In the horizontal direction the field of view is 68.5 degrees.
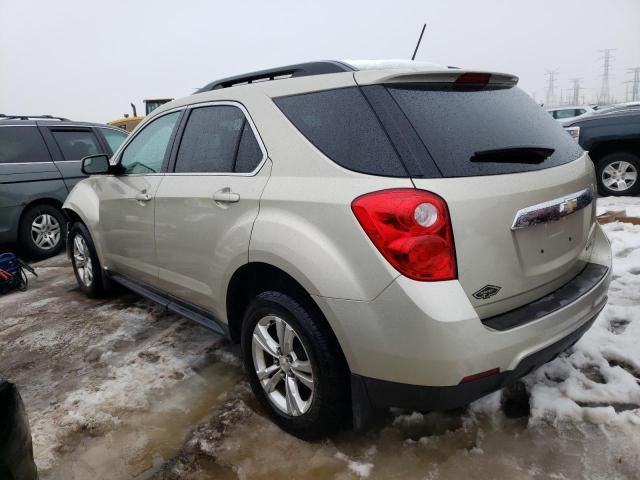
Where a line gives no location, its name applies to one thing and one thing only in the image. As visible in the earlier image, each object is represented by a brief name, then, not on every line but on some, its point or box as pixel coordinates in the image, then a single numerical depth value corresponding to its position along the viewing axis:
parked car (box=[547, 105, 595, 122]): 18.58
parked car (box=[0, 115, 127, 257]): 5.79
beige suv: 1.72
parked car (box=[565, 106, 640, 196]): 6.34
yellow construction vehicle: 18.00
